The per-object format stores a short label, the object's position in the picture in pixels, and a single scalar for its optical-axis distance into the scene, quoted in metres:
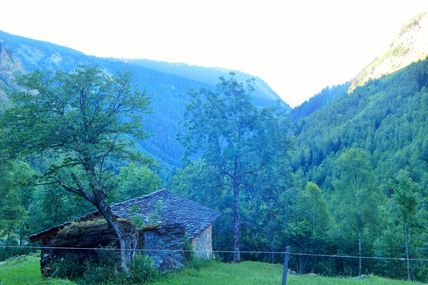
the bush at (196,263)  25.69
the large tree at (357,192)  40.16
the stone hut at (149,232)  21.45
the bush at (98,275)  18.74
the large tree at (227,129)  38.12
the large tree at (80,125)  18.00
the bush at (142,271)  18.97
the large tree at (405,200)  29.59
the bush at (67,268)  20.58
